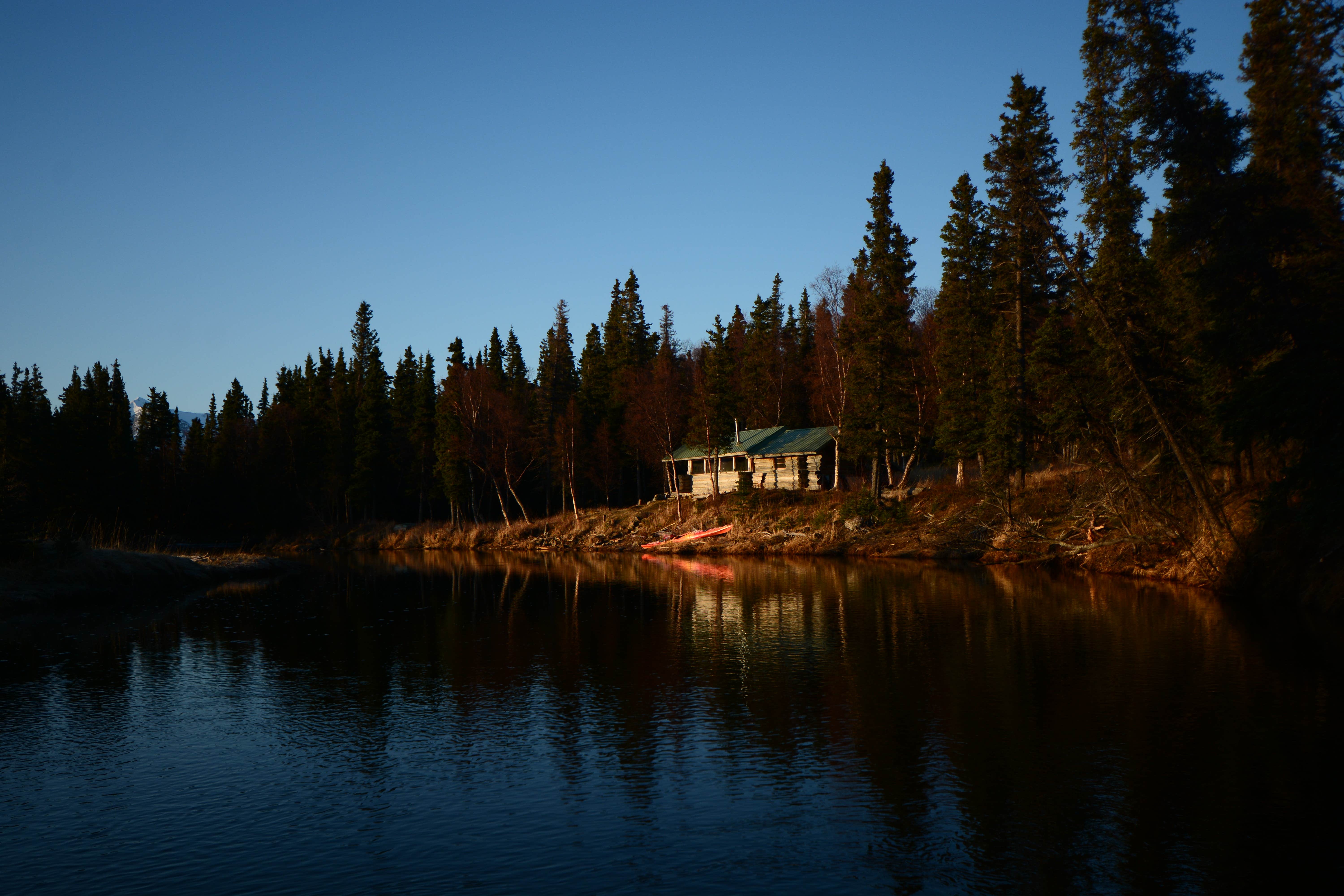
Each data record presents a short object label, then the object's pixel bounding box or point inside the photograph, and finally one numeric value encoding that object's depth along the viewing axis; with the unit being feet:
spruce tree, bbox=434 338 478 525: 242.58
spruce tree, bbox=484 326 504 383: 318.04
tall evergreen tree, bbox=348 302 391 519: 268.82
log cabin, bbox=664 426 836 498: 214.69
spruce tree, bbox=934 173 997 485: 161.07
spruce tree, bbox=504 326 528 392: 330.75
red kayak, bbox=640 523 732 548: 196.85
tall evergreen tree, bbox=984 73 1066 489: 144.25
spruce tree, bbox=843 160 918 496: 174.19
